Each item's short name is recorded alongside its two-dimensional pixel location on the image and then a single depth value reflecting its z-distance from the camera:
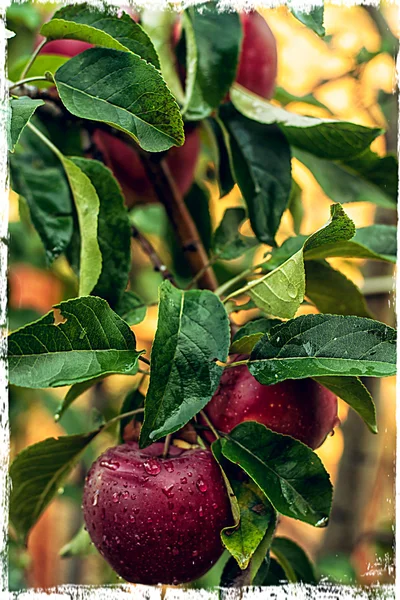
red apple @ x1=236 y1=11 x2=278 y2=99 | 0.98
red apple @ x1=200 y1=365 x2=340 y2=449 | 0.81
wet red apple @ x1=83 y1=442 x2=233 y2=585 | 0.78
